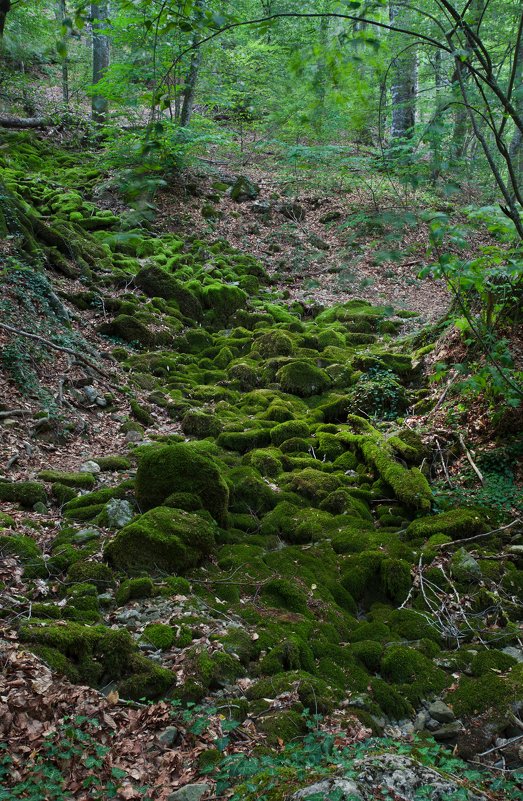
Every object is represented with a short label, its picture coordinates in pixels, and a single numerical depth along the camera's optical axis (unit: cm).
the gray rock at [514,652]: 443
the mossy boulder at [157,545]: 481
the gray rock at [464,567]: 527
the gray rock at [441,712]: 391
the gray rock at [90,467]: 652
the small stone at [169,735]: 316
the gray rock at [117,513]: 542
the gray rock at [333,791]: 219
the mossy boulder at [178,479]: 568
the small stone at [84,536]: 511
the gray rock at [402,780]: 226
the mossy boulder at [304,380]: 950
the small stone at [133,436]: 750
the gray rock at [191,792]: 273
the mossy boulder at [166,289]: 1178
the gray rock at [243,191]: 1666
